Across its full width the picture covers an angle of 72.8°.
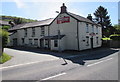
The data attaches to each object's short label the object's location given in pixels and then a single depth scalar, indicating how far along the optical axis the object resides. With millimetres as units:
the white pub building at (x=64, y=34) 16596
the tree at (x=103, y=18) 39074
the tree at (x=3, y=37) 10110
